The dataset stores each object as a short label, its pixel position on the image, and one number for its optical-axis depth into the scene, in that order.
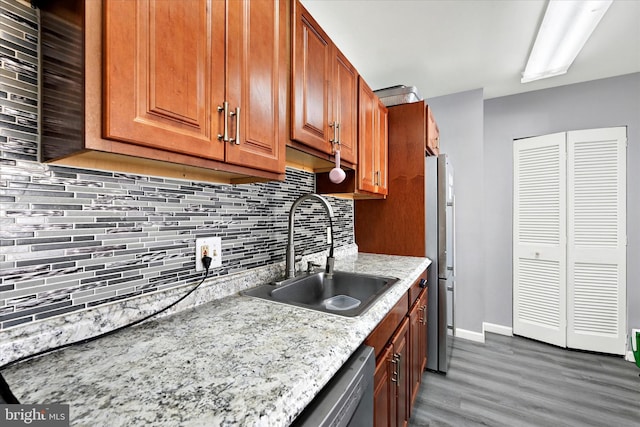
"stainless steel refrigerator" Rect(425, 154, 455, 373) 2.19
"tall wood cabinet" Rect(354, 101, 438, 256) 2.24
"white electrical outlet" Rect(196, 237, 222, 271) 1.08
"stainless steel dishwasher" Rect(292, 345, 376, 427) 0.61
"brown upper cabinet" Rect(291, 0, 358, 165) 1.17
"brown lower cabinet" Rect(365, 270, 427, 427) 1.05
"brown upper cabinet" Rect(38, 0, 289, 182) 0.57
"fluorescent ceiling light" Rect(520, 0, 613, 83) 1.66
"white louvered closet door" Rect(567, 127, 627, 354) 2.50
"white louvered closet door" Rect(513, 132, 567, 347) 2.69
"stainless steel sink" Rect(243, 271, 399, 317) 1.40
